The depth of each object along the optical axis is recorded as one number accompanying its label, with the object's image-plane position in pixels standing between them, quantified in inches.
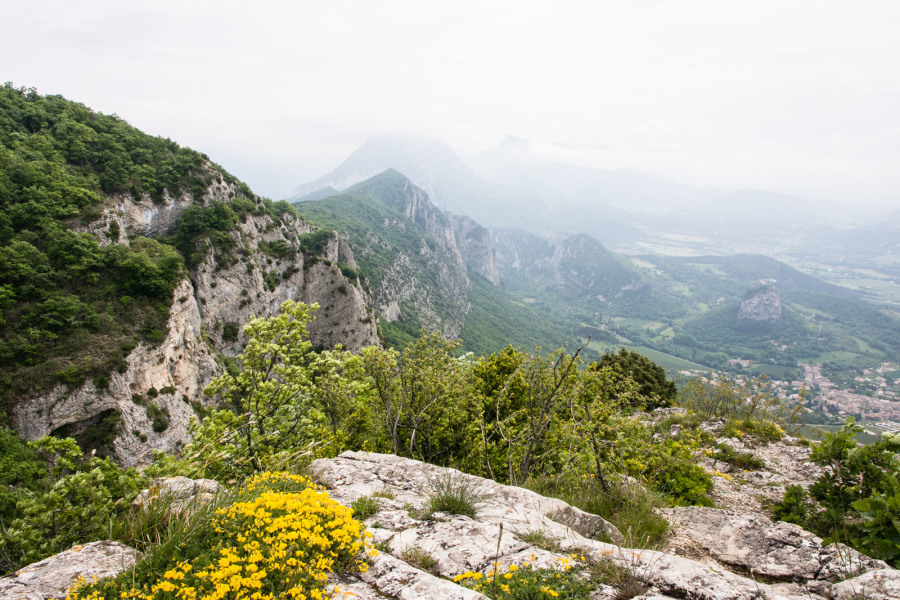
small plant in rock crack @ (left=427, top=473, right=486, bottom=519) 220.8
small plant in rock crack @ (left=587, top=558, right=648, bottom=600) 145.7
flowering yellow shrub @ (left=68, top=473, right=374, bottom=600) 120.5
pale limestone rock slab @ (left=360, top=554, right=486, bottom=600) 140.1
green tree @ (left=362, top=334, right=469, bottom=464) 432.5
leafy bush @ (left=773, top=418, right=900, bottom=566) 167.3
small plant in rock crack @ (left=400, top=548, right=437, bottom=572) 170.1
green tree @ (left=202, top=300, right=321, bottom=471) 378.6
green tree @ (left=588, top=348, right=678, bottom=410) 946.2
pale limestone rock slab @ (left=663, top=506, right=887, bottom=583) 164.6
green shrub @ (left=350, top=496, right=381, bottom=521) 210.5
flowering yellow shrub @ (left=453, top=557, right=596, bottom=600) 137.7
